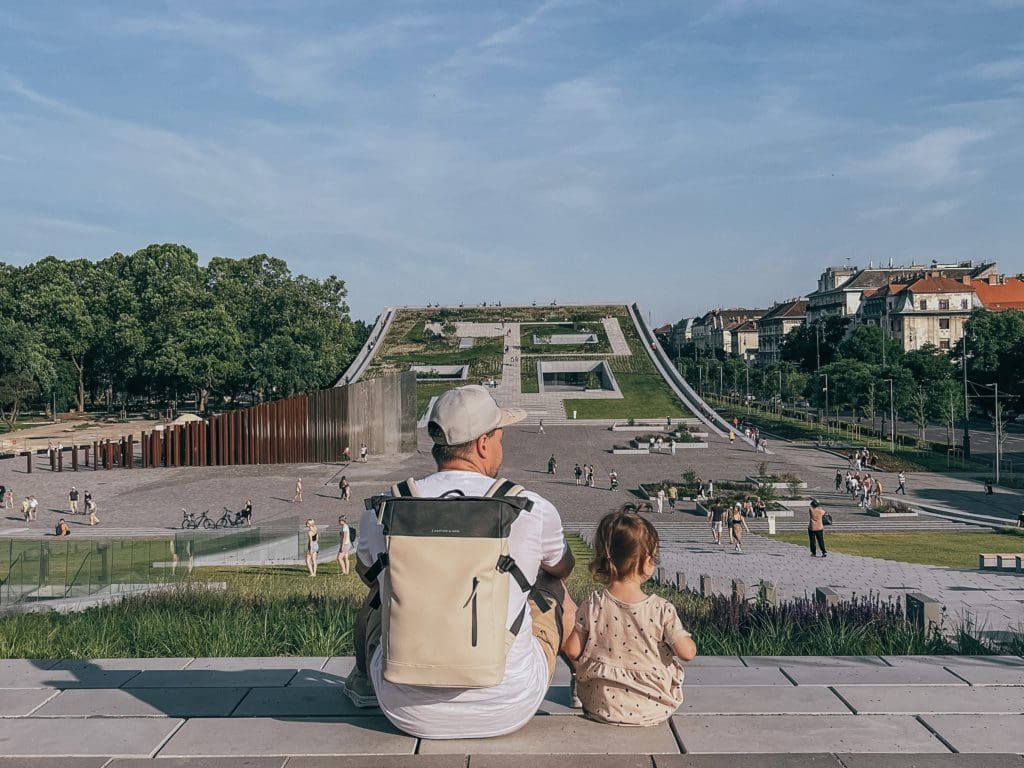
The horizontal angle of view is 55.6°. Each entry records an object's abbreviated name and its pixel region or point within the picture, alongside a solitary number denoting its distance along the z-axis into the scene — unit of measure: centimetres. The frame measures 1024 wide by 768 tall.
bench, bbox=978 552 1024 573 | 1852
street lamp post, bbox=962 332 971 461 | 4542
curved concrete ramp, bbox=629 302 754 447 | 5429
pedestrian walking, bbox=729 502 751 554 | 2345
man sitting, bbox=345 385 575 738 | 361
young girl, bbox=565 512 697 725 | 393
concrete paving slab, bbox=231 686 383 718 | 405
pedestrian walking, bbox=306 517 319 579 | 1841
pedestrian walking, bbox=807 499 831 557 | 2070
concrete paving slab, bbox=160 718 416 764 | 362
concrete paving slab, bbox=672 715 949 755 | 364
